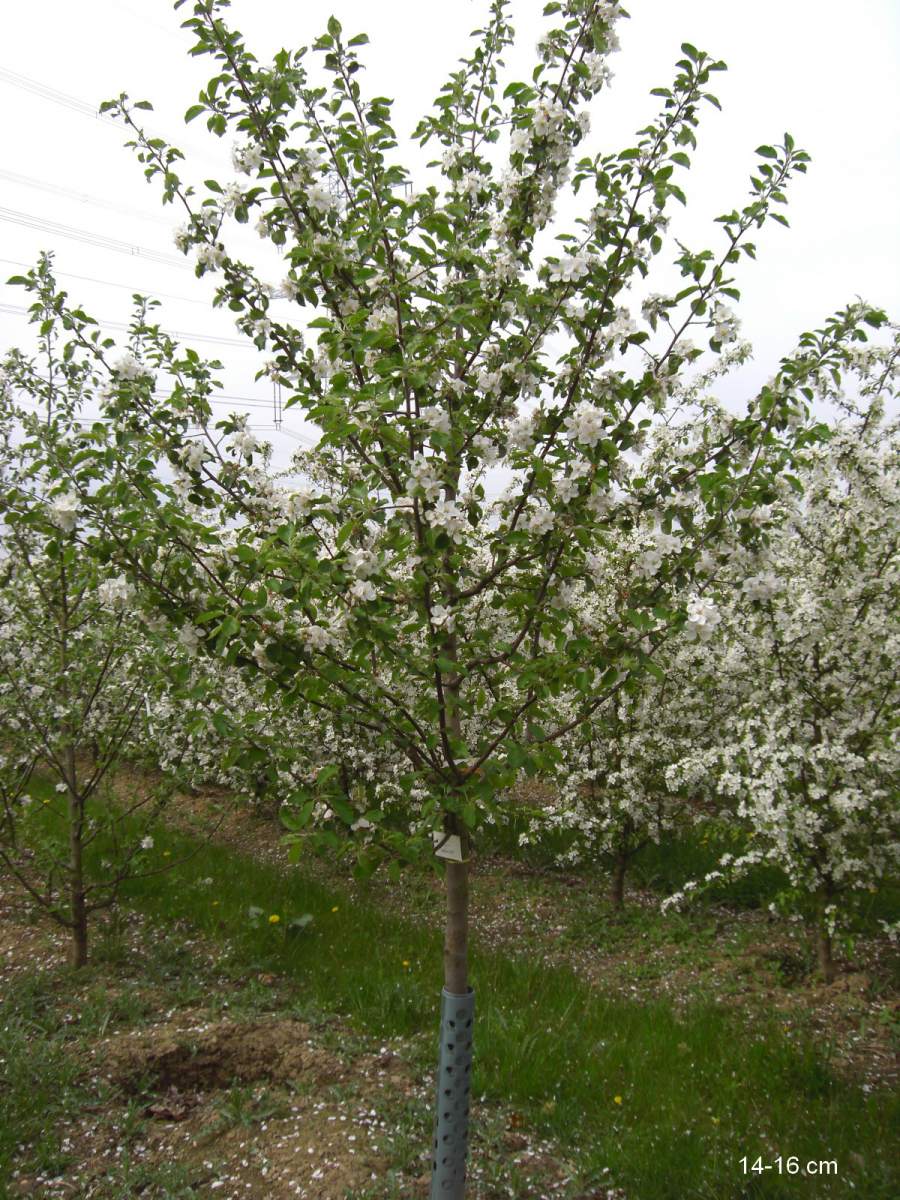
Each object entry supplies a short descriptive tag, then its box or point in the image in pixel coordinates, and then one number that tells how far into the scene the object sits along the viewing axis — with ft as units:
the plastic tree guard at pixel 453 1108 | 8.06
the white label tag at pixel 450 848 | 7.89
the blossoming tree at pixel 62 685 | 14.24
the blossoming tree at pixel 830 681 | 14.85
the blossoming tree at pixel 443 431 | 7.05
